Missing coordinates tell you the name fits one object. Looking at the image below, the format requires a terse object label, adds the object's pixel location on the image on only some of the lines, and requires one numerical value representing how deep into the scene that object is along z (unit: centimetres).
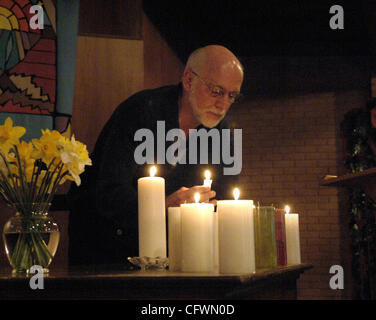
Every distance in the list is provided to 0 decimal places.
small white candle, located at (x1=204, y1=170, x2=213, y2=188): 166
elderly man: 232
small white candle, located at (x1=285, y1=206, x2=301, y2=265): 179
